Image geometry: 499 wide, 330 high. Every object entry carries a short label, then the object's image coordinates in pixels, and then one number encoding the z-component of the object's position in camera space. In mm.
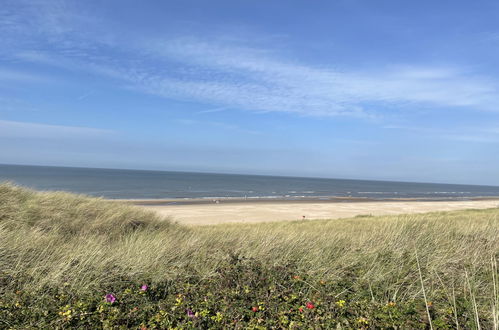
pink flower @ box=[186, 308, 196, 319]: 3098
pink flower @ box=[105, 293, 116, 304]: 3436
